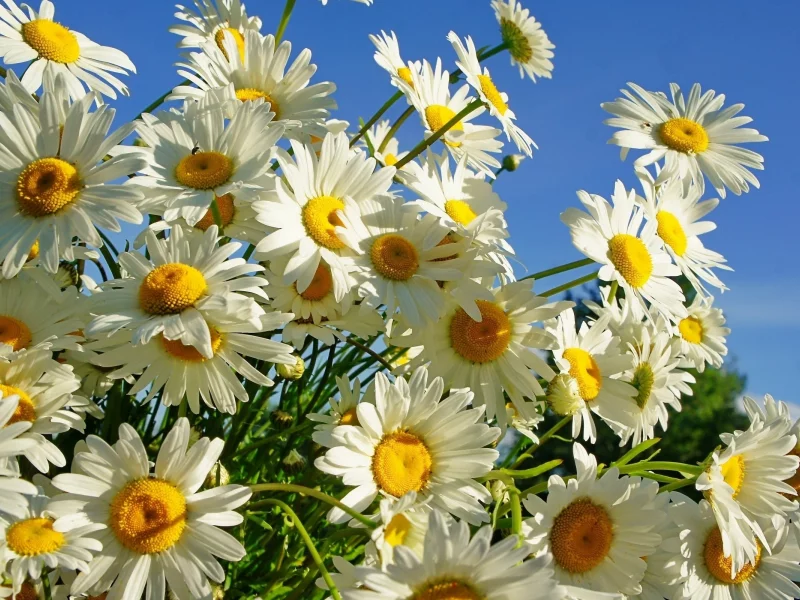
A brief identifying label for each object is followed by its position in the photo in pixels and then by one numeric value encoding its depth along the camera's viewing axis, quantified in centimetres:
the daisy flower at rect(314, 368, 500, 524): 51
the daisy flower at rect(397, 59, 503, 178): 67
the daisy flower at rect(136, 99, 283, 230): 54
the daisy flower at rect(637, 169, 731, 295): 65
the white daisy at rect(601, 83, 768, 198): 68
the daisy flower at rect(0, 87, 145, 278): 52
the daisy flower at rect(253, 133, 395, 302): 53
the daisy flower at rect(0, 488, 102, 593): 48
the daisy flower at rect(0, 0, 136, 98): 64
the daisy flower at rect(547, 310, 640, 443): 60
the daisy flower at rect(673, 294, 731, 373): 75
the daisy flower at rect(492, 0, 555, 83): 76
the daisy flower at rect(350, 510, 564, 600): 44
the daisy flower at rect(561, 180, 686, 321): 59
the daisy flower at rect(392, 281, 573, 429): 57
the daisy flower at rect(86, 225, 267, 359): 50
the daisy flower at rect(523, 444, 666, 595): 53
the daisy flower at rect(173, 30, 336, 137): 62
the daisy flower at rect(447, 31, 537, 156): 64
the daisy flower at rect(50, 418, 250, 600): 49
